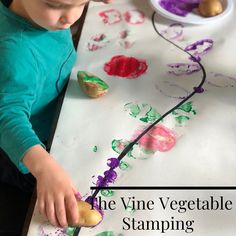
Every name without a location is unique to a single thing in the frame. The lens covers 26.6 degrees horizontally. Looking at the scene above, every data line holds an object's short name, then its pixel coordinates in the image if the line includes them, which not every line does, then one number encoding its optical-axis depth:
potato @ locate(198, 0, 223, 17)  0.87
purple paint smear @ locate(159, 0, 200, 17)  0.89
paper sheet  0.61
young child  0.56
